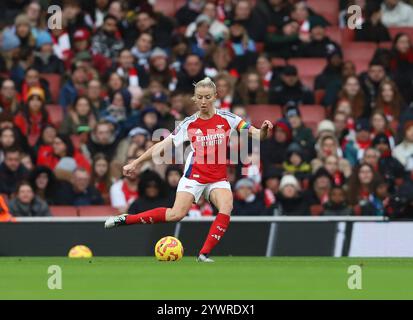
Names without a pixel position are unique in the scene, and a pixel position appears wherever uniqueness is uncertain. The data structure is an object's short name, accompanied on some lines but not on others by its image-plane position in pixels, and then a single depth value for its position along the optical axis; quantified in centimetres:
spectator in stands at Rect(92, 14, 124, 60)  2477
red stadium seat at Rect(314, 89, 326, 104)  2462
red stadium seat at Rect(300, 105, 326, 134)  2436
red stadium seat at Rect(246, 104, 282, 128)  2408
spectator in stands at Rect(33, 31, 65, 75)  2472
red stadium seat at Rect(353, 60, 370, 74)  2575
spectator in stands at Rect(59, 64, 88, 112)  2389
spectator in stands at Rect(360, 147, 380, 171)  2206
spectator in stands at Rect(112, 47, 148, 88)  2416
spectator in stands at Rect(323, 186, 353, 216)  2045
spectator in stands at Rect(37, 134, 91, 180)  2223
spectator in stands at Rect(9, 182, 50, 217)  2009
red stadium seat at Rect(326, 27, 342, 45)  2627
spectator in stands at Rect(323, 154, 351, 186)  2181
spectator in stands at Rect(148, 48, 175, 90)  2403
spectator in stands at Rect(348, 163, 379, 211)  2119
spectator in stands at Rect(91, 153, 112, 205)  2194
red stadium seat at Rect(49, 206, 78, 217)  2125
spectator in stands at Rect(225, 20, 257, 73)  2467
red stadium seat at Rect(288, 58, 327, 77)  2547
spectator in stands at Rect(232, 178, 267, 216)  2056
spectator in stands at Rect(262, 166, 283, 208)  2138
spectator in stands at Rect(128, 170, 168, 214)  1988
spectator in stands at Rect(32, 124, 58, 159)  2244
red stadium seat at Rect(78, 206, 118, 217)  2142
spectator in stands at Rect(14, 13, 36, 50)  2467
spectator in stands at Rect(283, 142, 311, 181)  2205
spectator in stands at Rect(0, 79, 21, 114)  2344
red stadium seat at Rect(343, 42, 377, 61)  2614
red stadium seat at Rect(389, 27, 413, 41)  2647
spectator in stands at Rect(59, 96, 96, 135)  2316
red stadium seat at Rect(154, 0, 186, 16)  2659
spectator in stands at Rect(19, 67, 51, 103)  2383
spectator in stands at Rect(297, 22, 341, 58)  2520
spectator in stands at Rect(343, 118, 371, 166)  2283
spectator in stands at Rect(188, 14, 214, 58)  2477
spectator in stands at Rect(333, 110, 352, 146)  2323
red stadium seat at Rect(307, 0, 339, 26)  2680
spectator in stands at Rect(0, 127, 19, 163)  2199
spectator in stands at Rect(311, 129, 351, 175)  2220
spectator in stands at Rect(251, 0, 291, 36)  2566
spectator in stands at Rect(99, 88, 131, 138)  2306
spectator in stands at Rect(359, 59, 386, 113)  2419
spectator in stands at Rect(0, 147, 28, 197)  2156
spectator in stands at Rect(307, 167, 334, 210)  2102
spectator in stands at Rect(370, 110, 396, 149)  2291
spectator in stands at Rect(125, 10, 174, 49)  2497
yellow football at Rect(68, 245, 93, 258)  1822
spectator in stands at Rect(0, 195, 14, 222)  1909
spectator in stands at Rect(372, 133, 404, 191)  2173
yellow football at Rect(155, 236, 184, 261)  1605
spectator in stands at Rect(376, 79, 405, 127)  2391
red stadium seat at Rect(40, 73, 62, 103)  2467
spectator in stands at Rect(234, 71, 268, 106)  2392
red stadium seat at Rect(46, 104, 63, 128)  2405
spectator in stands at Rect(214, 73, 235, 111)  2342
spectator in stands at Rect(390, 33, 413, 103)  2473
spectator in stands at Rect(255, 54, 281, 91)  2436
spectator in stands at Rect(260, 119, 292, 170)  2241
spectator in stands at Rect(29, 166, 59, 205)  2120
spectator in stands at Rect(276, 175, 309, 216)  2091
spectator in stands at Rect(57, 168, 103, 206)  2162
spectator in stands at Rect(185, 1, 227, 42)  2511
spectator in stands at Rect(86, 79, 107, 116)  2347
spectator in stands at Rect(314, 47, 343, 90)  2462
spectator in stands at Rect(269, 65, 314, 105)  2403
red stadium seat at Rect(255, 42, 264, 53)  2572
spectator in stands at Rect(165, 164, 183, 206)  2041
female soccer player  1580
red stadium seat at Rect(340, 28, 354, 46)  2642
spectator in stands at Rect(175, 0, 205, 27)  2581
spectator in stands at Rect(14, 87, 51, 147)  2314
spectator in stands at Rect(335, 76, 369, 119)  2384
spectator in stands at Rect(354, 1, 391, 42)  2605
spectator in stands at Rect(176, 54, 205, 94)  2377
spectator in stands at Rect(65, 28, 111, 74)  2456
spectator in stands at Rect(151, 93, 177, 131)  2284
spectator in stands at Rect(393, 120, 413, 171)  2231
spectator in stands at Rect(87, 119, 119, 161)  2259
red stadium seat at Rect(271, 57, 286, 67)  2541
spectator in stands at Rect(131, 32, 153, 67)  2441
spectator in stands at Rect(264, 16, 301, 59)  2536
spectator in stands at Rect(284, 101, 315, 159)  2262
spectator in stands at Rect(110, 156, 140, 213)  2145
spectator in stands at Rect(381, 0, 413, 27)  2625
